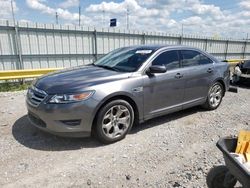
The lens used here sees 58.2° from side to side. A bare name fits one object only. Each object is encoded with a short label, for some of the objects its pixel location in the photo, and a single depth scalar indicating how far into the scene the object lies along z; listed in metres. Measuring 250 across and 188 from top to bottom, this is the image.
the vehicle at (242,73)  8.67
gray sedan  3.42
